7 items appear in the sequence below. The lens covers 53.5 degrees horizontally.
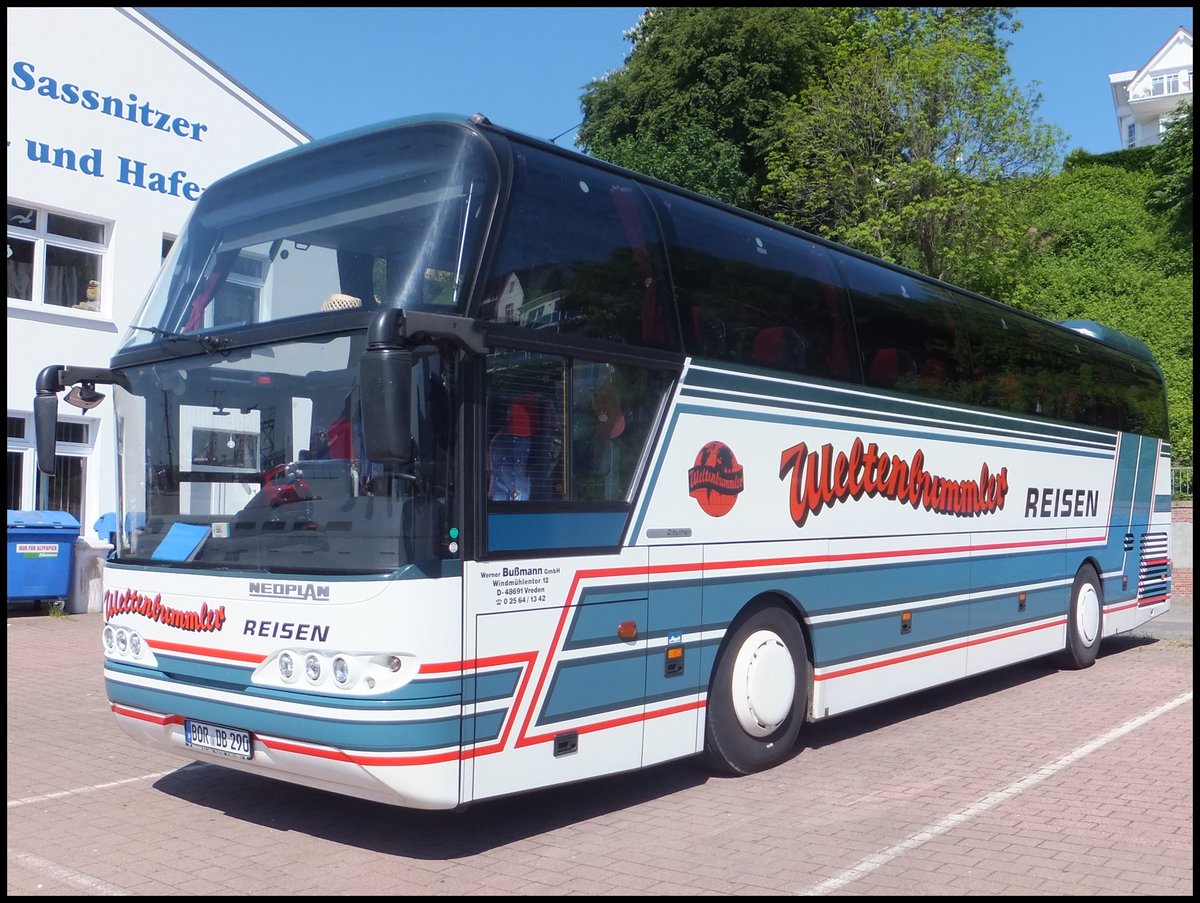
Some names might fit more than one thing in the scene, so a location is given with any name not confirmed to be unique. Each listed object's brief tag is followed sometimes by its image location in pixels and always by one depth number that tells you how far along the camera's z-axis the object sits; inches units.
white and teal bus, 225.6
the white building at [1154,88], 3513.8
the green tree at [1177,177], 1571.1
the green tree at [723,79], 1488.7
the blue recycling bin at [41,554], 615.5
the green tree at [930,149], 1085.8
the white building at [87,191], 695.1
